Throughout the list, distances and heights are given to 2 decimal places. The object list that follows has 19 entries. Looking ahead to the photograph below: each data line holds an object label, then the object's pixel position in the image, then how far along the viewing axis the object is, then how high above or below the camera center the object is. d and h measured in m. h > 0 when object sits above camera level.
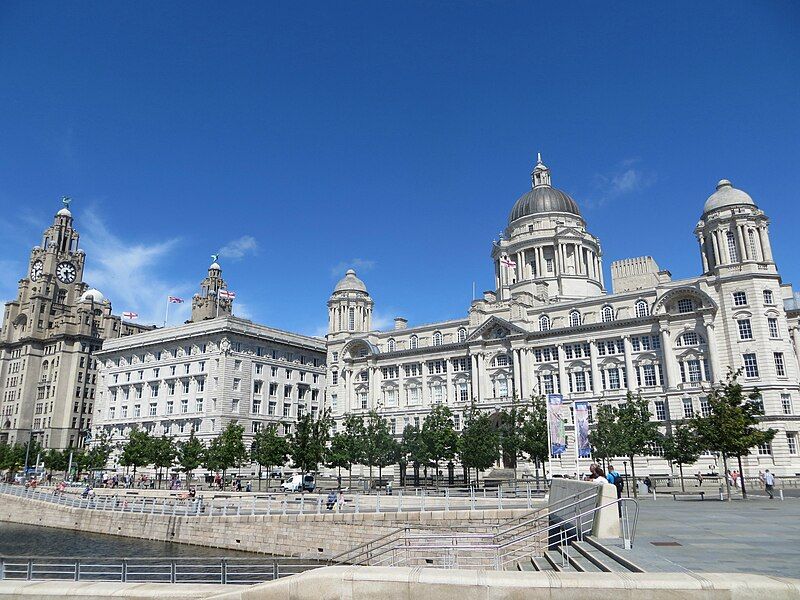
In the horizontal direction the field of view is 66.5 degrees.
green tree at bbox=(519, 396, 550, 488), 58.19 +2.06
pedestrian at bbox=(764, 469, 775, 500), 38.59 -1.55
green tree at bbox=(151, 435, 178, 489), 74.00 +1.45
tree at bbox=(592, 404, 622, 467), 53.30 +1.81
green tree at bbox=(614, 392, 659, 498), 51.72 +2.48
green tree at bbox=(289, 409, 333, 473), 65.19 +2.04
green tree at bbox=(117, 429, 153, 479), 75.00 +1.83
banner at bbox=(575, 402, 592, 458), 42.59 +2.23
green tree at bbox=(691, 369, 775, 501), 41.47 +1.96
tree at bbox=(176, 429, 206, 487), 68.69 +1.18
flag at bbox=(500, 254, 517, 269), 91.81 +29.10
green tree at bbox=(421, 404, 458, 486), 60.69 +1.97
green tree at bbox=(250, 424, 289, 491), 69.44 +1.48
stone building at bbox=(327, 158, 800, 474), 64.44 +14.91
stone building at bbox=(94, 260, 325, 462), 90.88 +13.41
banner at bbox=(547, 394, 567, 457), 40.72 +2.50
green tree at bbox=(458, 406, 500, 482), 57.94 +1.39
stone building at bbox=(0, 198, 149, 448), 116.31 +22.35
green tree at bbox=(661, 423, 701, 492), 51.03 +0.92
